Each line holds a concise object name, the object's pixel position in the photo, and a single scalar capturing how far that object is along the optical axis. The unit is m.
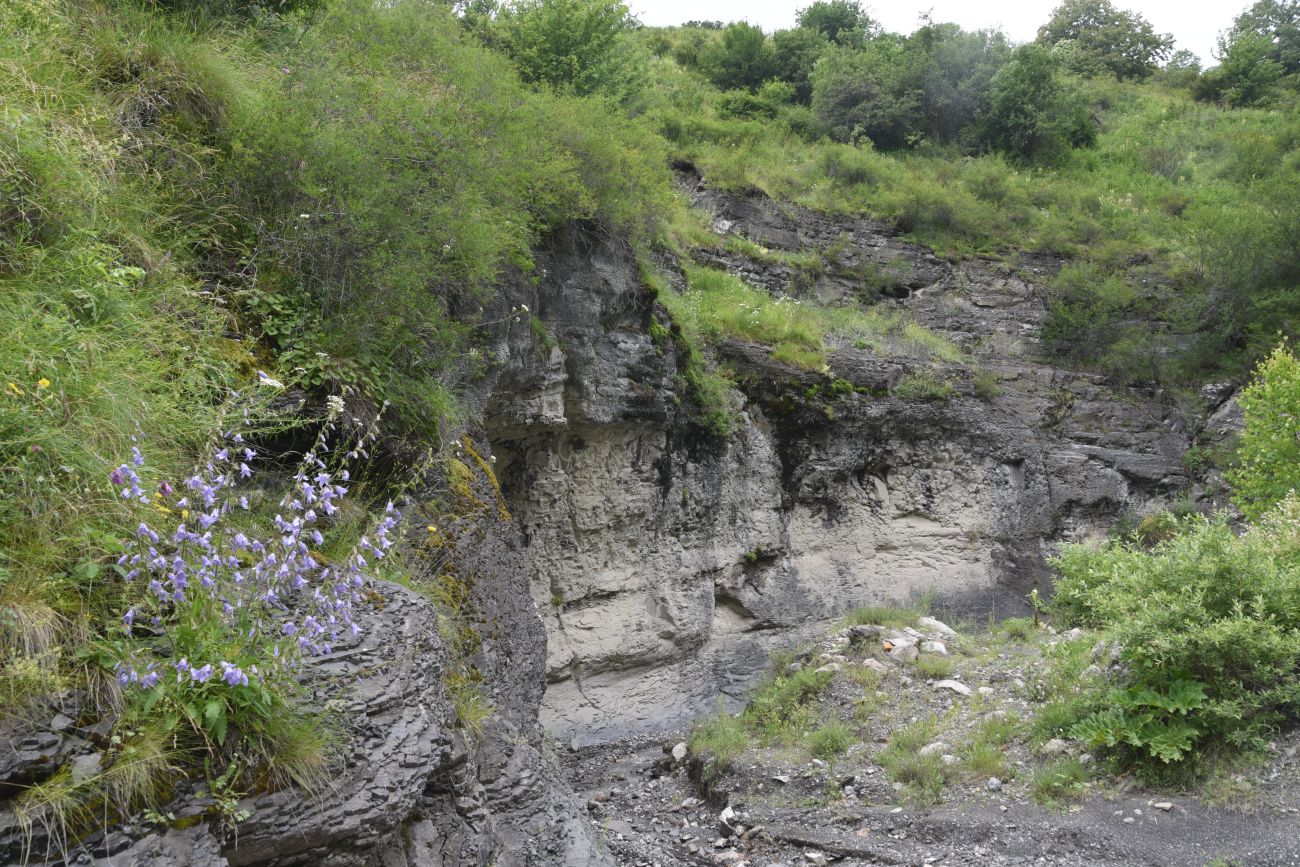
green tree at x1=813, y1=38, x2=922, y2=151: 28.39
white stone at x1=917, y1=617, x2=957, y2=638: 13.48
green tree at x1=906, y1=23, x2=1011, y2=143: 29.30
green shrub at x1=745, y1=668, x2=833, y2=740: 11.30
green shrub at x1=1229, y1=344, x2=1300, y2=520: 13.32
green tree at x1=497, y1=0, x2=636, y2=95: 17.41
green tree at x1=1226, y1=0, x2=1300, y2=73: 37.16
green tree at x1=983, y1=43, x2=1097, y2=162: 28.75
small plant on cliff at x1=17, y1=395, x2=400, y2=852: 3.05
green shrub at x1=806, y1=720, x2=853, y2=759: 10.21
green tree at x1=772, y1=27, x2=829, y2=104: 32.16
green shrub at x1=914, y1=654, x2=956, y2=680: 11.45
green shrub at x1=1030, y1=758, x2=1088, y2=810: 8.03
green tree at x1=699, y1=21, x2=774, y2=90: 32.47
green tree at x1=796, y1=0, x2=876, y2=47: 38.09
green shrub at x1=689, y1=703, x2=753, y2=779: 10.52
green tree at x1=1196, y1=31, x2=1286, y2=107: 35.91
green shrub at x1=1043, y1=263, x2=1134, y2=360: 20.20
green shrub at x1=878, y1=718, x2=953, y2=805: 8.84
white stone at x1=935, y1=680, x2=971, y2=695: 10.87
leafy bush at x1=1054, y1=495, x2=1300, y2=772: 7.73
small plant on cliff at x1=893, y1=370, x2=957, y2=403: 15.94
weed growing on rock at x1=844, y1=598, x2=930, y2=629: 13.94
